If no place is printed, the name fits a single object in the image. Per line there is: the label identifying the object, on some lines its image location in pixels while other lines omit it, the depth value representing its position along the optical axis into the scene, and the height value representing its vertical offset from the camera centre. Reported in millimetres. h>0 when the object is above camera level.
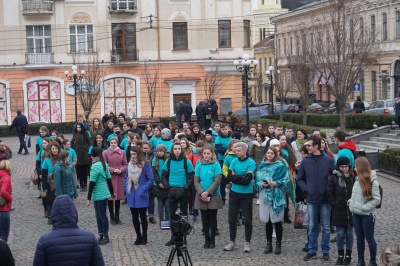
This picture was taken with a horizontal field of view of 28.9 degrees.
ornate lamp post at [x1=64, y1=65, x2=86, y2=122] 40612 +1165
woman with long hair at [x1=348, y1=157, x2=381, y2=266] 11023 -1646
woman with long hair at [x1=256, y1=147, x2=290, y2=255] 12461 -1655
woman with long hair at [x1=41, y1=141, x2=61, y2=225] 15210 -1450
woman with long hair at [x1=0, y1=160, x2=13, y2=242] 12789 -1620
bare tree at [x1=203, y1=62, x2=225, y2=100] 49812 +621
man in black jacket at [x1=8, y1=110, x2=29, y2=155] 32094 -1300
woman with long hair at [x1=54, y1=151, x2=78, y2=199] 14708 -1556
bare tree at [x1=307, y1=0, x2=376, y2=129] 30766 +1522
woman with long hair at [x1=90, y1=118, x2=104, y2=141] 21891 -885
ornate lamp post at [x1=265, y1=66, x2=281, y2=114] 46706 +870
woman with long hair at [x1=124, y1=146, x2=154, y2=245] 13445 -1643
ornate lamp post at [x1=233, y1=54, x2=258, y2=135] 29220 +887
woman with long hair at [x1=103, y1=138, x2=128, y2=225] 15492 -1435
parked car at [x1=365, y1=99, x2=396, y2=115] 39912 -1121
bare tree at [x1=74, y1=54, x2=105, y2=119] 47312 +674
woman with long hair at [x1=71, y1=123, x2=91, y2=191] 20203 -1540
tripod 10523 -2121
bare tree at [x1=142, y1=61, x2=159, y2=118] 49762 +807
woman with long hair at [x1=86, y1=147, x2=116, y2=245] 13781 -1783
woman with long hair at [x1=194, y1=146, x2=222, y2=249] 13125 -1694
